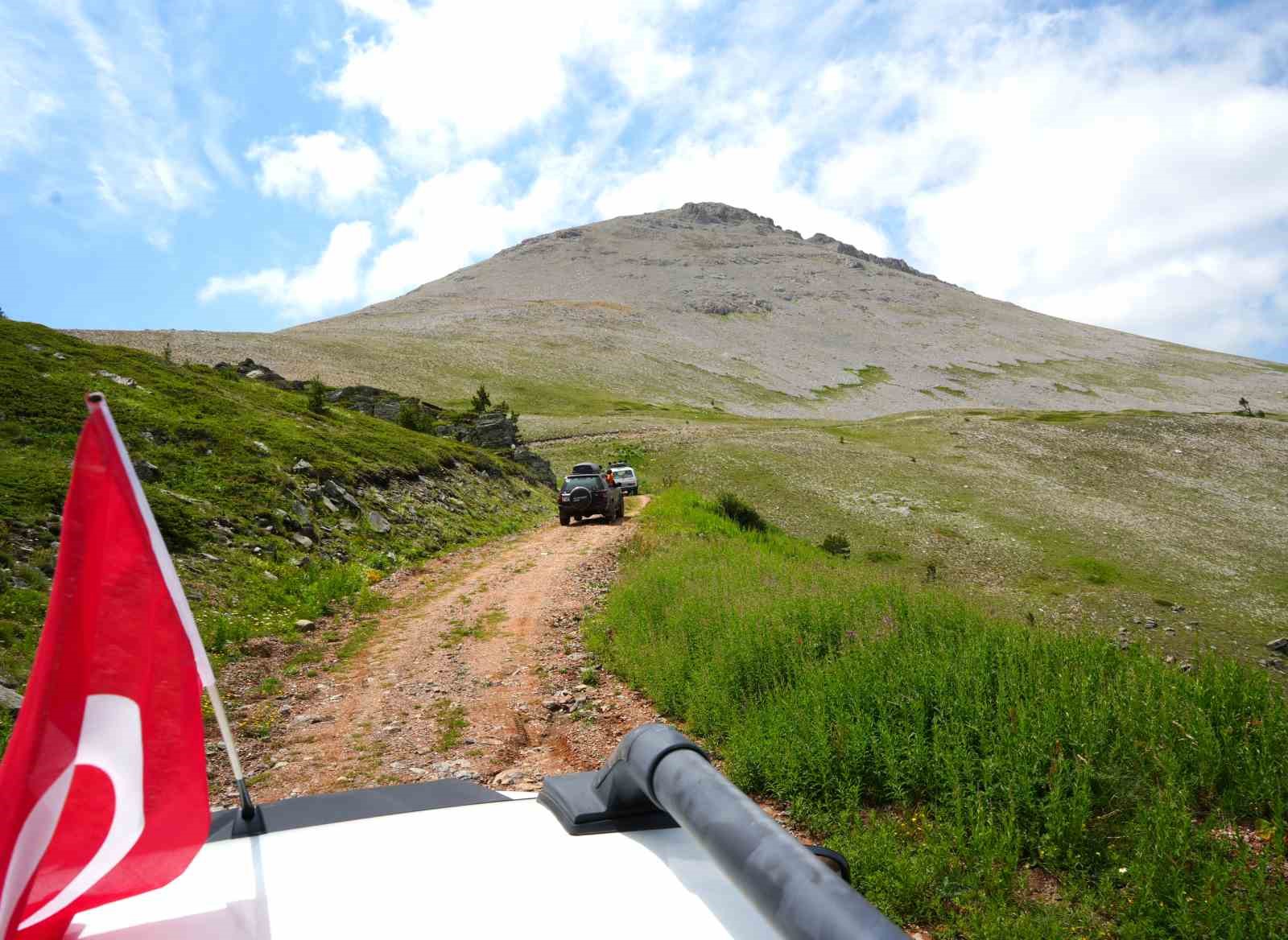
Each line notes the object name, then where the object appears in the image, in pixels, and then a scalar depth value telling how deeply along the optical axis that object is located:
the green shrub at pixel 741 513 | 29.03
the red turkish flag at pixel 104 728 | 1.76
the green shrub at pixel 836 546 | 28.75
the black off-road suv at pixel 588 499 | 26.14
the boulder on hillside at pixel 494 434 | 42.03
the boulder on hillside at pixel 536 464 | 39.31
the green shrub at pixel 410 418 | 39.03
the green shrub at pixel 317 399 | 29.47
